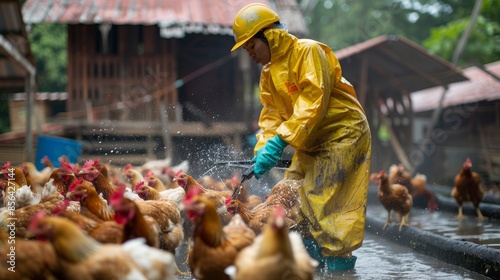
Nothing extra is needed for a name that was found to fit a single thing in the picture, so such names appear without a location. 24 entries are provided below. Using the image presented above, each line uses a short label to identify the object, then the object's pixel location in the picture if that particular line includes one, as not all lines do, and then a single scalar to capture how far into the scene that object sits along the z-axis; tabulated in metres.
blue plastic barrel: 13.02
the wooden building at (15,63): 11.33
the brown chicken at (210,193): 6.97
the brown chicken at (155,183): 8.16
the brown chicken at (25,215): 5.70
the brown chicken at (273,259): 3.82
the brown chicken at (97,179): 6.69
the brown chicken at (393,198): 9.57
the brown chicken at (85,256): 3.76
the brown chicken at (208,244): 4.38
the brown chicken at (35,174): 8.97
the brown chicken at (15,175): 7.91
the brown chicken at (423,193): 12.12
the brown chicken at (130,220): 4.52
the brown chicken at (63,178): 6.94
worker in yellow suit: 5.92
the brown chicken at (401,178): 11.03
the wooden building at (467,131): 19.52
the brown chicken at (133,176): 8.84
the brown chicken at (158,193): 6.98
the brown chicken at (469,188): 10.78
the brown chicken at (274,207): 6.05
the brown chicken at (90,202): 5.31
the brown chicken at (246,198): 7.72
